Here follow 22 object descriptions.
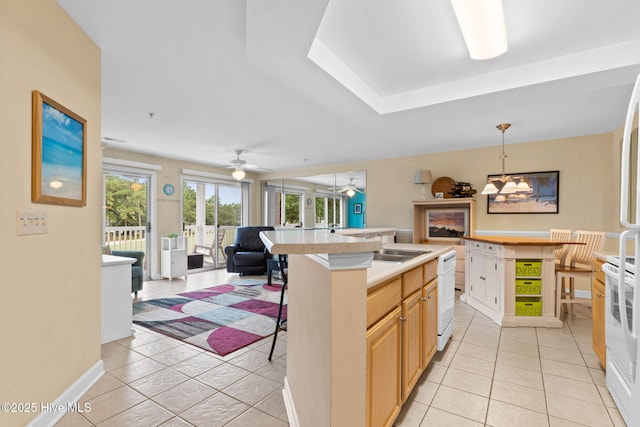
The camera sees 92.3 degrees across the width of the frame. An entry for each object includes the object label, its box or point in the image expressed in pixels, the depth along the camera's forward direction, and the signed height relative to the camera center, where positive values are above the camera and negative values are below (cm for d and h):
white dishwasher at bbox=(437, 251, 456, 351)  247 -68
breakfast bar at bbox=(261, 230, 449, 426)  115 -45
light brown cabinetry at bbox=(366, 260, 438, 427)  136 -67
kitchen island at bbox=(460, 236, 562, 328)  334 -75
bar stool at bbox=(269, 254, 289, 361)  255 -80
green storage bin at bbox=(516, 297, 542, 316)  337 -100
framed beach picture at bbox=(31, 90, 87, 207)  163 +35
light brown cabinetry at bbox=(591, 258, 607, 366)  224 -73
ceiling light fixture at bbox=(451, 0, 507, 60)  171 +117
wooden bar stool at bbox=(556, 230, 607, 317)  342 -61
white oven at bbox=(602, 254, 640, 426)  133 -72
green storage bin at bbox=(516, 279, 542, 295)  339 -78
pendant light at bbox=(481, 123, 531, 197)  348 +33
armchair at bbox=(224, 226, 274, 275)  602 -79
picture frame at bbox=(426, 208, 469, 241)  543 -16
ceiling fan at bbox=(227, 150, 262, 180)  549 +95
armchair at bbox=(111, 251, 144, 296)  430 -77
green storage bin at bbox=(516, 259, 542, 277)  338 -57
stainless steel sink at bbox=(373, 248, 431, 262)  237 -33
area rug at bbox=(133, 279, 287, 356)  299 -121
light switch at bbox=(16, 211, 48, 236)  154 -5
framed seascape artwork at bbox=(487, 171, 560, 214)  466 +28
